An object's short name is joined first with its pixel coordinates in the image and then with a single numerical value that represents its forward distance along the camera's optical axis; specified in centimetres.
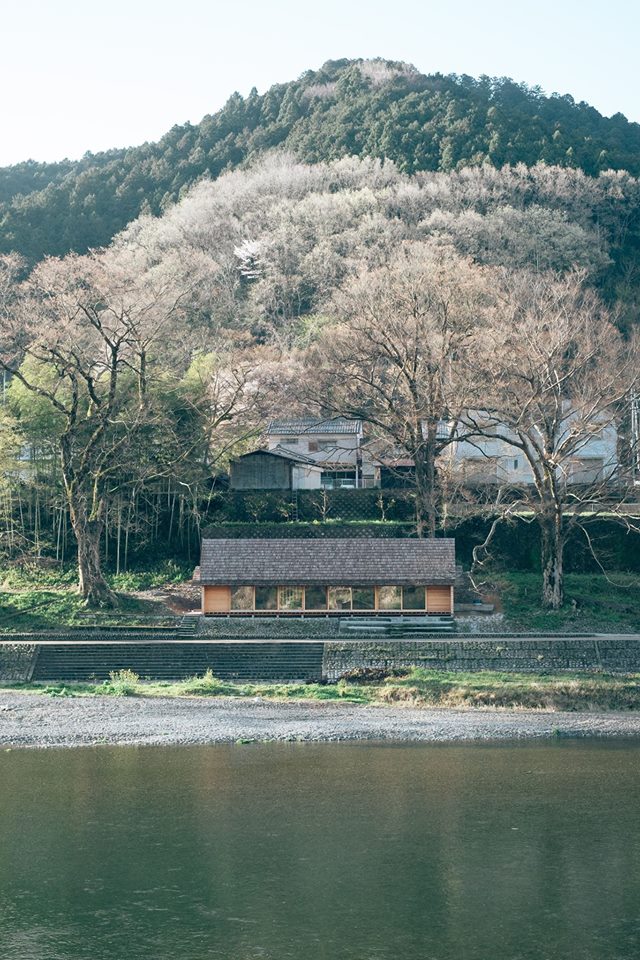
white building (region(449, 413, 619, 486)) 5544
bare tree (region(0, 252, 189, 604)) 4772
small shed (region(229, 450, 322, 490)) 5644
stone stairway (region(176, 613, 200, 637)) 4391
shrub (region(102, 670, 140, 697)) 3806
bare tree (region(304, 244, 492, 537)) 4931
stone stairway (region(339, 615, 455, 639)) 4344
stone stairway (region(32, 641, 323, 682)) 4034
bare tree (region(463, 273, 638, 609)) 4647
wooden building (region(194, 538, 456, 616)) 4519
